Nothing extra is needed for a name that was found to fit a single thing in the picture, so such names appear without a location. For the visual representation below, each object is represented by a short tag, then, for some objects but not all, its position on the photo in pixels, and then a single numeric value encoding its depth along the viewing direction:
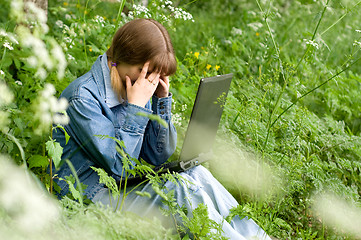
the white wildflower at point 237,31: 6.73
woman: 4.38
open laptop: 4.45
